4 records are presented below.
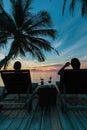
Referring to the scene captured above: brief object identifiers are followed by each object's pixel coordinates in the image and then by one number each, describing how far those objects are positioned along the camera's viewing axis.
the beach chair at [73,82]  1.69
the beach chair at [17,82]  1.74
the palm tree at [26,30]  4.88
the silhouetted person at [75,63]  2.07
